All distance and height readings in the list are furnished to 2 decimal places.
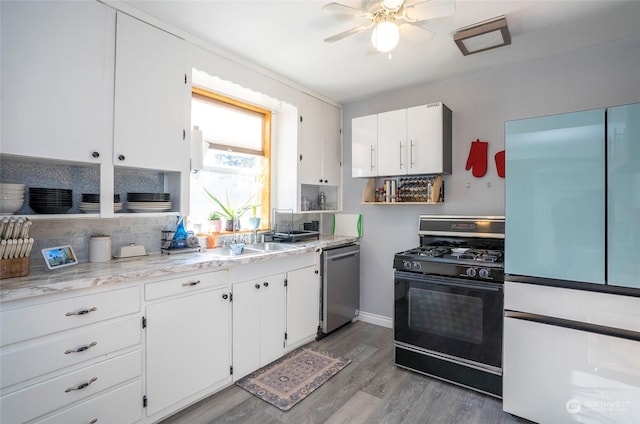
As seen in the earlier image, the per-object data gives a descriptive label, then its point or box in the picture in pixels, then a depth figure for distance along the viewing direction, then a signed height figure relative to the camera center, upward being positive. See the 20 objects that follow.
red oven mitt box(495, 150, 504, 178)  2.84 +0.44
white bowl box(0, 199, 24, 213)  1.64 +0.02
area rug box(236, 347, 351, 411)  2.21 -1.30
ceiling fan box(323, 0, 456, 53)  1.74 +1.13
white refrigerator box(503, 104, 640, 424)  1.68 -0.32
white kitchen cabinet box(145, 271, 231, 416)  1.85 -0.82
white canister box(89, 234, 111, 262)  2.02 -0.25
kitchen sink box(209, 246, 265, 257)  2.66 -0.35
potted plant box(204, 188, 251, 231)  2.99 -0.02
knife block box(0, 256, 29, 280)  1.54 -0.29
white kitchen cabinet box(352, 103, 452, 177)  2.97 +0.70
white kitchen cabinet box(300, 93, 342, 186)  3.44 +0.80
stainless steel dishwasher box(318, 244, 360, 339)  3.17 -0.82
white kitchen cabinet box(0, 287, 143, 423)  1.38 -0.71
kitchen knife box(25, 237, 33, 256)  1.63 -0.19
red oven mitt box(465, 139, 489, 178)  2.95 +0.52
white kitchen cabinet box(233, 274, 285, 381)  2.34 -0.89
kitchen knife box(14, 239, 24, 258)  1.58 -0.20
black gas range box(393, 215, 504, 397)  2.19 -0.74
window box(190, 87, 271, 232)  2.86 +0.55
